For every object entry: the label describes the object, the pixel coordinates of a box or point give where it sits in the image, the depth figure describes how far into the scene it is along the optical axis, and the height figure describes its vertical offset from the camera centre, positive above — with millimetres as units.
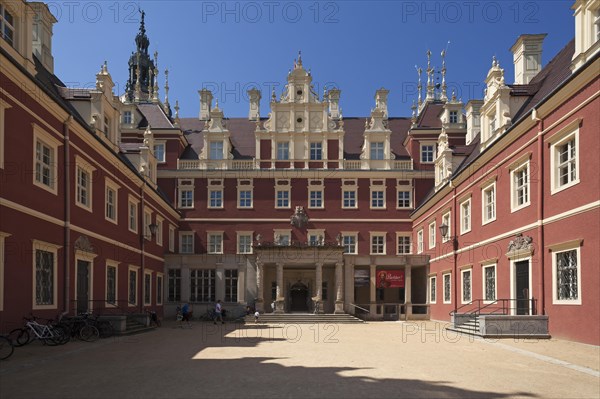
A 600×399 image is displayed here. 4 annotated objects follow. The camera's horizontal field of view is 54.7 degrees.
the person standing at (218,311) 30919 -3738
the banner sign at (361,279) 37938 -2425
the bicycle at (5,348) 13375 -2494
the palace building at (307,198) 17484 +2137
